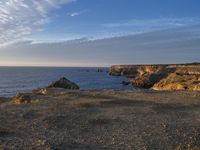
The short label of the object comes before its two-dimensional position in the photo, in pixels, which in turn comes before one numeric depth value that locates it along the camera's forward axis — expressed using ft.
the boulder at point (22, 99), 56.40
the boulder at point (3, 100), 62.74
